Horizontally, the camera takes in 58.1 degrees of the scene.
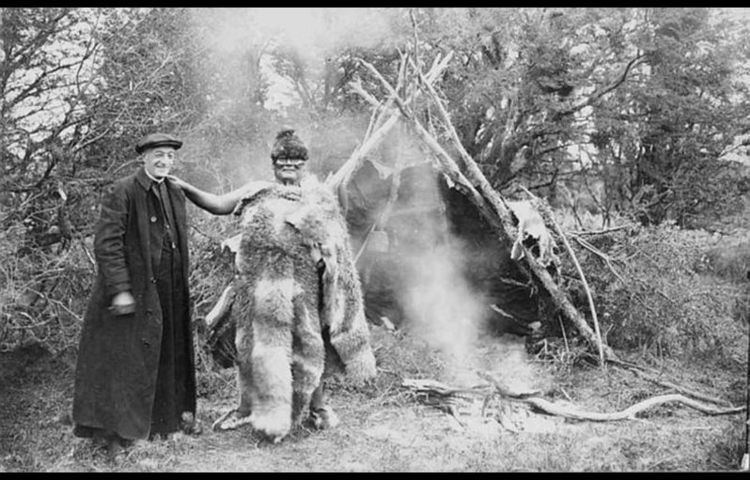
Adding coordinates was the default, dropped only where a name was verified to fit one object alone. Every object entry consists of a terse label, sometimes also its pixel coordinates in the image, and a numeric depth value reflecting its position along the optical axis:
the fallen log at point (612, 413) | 4.73
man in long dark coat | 3.75
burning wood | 4.75
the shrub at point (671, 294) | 5.65
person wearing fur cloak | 4.10
